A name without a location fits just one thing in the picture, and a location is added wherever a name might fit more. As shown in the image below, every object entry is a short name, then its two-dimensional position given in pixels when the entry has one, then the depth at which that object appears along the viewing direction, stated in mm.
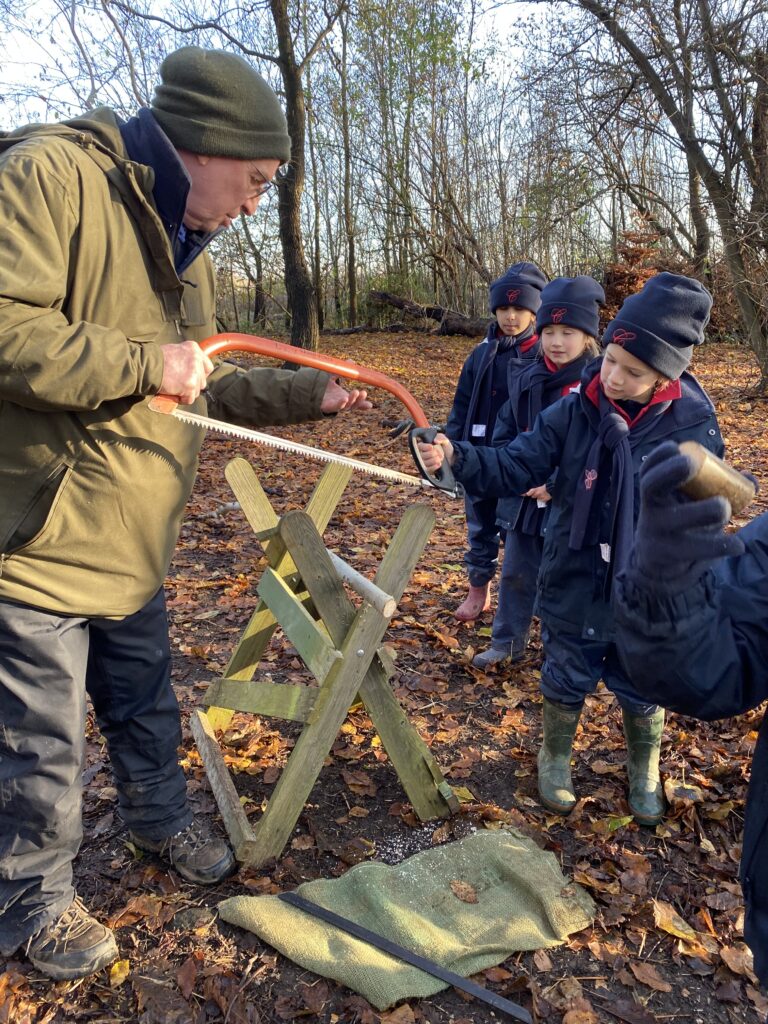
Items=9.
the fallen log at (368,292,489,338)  20000
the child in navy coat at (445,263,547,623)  4746
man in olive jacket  1983
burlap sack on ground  2520
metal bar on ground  2418
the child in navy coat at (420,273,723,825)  2863
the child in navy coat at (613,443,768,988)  1237
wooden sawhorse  2826
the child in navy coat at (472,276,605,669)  4000
